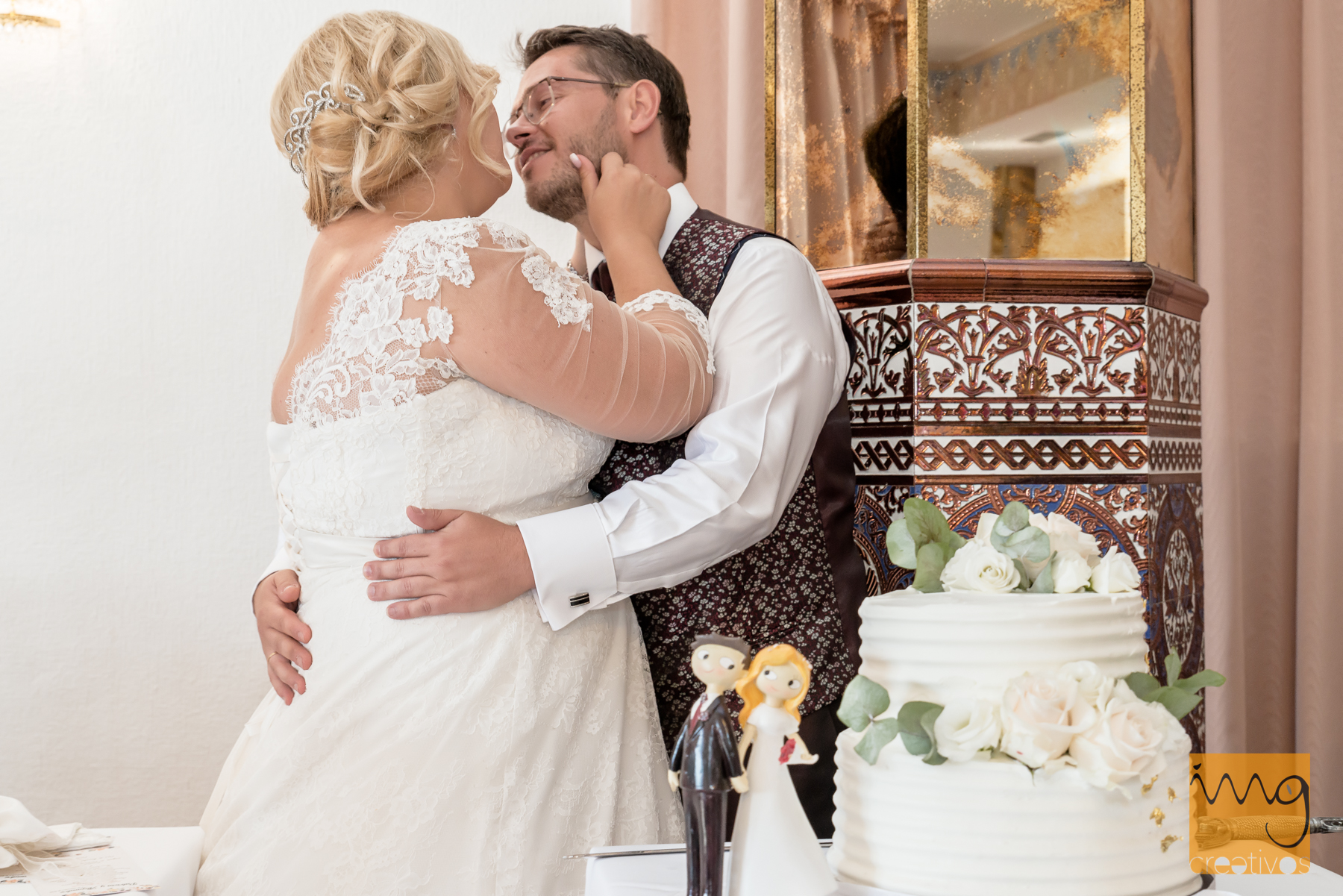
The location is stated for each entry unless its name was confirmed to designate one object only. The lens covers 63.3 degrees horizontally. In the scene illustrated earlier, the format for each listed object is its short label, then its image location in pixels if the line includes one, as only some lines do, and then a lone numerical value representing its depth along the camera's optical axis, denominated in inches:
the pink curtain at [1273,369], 92.0
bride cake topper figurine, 34.4
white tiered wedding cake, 33.9
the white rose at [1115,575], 37.6
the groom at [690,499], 57.3
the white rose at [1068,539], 39.9
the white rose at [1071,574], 38.2
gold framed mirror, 72.9
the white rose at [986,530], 40.2
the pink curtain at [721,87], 100.3
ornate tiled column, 71.2
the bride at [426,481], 53.4
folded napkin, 54.9
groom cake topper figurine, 34.5
